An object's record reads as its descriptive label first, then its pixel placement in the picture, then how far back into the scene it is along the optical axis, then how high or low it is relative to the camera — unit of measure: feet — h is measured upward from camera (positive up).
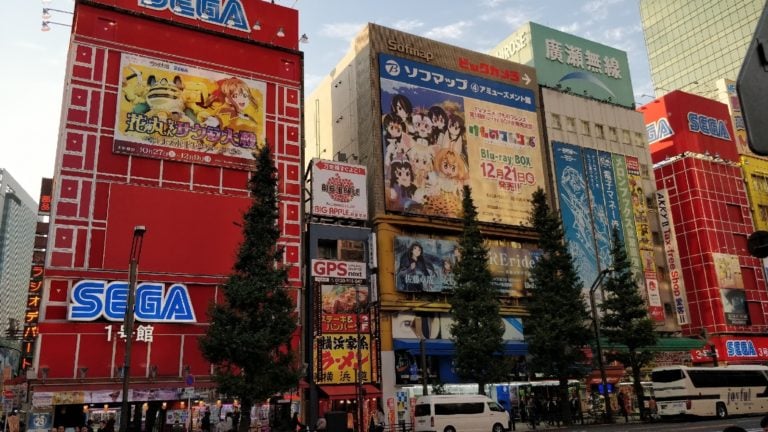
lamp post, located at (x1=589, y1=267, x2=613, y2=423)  115.88 +4.14
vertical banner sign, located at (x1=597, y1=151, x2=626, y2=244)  184.96 +54.57
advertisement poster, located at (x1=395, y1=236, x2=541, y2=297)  146.10 +28.71
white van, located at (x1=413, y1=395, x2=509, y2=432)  101.14 -4.83
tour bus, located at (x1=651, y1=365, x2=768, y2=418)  110.63 -2.92
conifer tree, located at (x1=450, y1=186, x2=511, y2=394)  113.39 +11.93
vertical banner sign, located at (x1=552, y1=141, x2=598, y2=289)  175.42 +48.26
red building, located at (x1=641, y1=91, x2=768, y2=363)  193.16 +47.70
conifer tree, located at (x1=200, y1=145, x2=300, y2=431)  90.84 +10.54
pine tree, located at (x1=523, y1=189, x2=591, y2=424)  119.96 +13.01
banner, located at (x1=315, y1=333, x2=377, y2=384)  131.75 +6.42
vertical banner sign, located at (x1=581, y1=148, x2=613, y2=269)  179.83 +48.51
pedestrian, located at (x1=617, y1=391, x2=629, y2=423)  122.06 -5.12
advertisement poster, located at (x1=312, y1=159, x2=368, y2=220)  144.36 +45.53
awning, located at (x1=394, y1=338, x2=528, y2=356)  138.62 +8.73
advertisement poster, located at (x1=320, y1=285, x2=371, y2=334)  135.33 +17.33
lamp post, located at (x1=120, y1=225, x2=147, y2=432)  62.59 +6.89
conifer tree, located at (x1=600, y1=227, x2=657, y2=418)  130.11 +11.35
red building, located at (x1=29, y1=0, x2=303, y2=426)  111.14 +42.90
